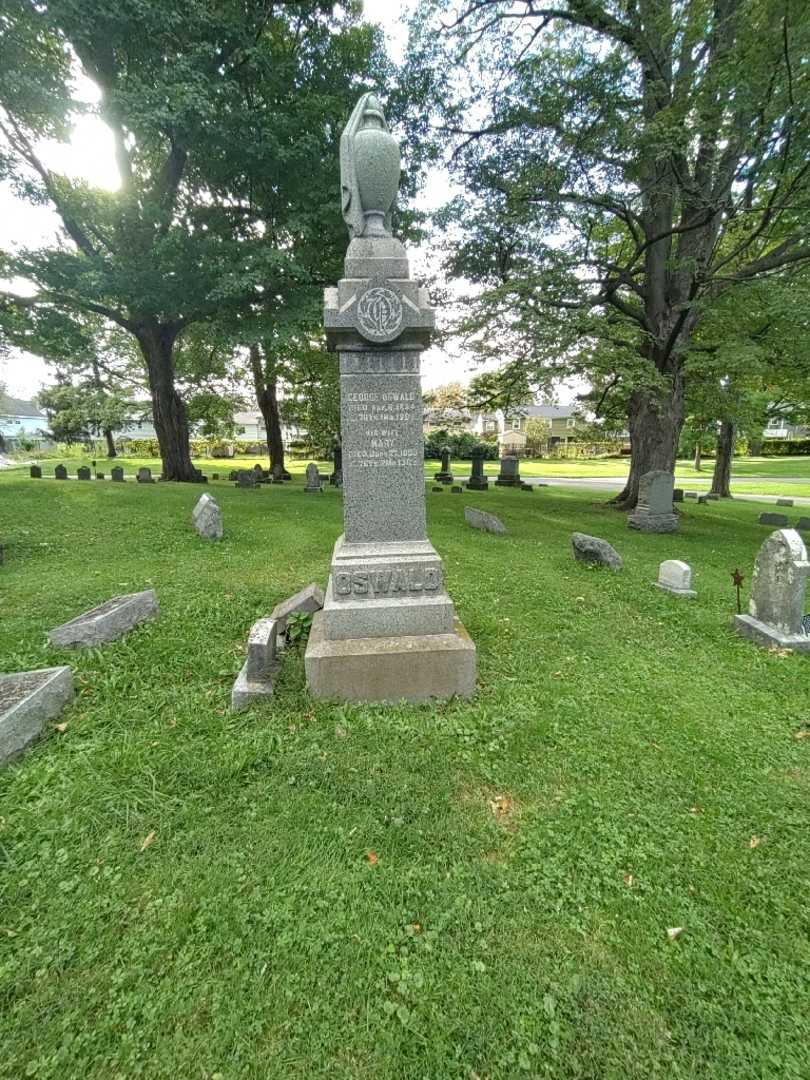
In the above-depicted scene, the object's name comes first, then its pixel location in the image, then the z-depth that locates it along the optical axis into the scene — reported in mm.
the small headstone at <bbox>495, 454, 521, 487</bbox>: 23406
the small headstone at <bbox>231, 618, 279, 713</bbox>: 3555
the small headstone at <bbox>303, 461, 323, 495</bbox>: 17123
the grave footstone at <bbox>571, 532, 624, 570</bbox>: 7711
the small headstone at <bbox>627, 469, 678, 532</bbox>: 12242
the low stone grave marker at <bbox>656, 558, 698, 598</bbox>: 6480
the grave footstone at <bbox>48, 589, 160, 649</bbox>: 4312
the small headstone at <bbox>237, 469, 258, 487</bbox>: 18312
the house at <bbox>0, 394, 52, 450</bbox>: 47906
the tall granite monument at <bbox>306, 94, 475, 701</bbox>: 3641
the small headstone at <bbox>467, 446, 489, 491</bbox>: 21047
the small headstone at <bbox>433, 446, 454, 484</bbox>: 23797
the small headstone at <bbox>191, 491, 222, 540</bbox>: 8727
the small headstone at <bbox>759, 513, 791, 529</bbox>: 14405
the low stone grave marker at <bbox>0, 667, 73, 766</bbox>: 2971
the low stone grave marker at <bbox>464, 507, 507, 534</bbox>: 10562
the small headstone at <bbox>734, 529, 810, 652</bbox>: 4781
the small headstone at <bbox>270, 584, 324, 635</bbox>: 4570
